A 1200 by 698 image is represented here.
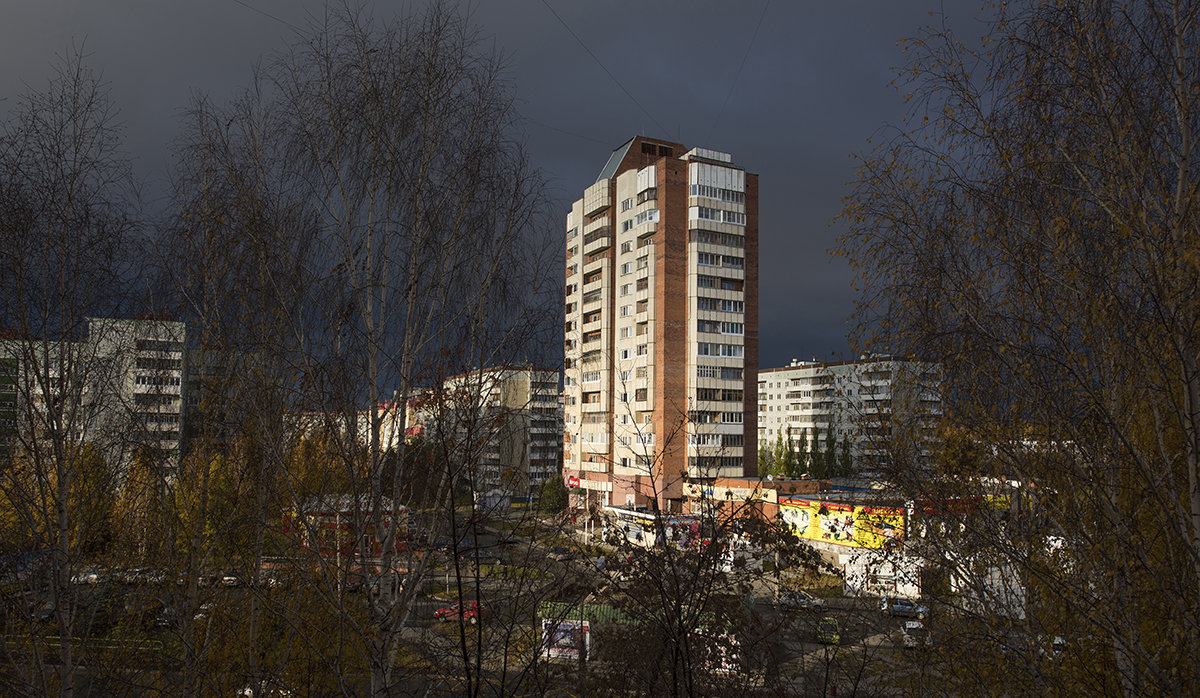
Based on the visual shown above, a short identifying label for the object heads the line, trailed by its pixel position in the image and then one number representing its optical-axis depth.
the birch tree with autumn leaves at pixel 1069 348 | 4.96
